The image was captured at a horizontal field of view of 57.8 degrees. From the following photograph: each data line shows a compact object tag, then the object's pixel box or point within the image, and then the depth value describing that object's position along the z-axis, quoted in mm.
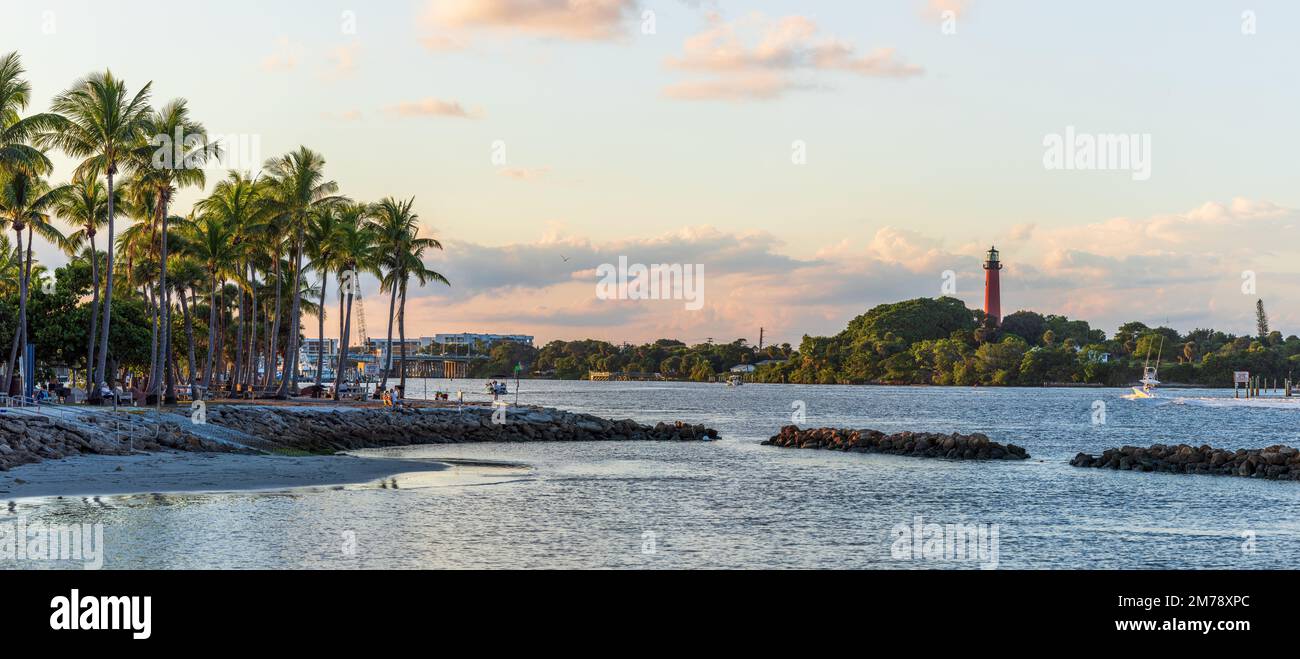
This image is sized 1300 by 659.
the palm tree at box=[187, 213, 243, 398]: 71250
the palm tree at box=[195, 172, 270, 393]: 73375
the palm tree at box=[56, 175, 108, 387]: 59578
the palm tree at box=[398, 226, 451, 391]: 83750
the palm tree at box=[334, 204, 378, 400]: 77188
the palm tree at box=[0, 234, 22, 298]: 79625
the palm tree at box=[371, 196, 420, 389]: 83312
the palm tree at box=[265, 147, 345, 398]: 72250
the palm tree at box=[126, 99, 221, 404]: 56719
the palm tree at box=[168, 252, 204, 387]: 80812
